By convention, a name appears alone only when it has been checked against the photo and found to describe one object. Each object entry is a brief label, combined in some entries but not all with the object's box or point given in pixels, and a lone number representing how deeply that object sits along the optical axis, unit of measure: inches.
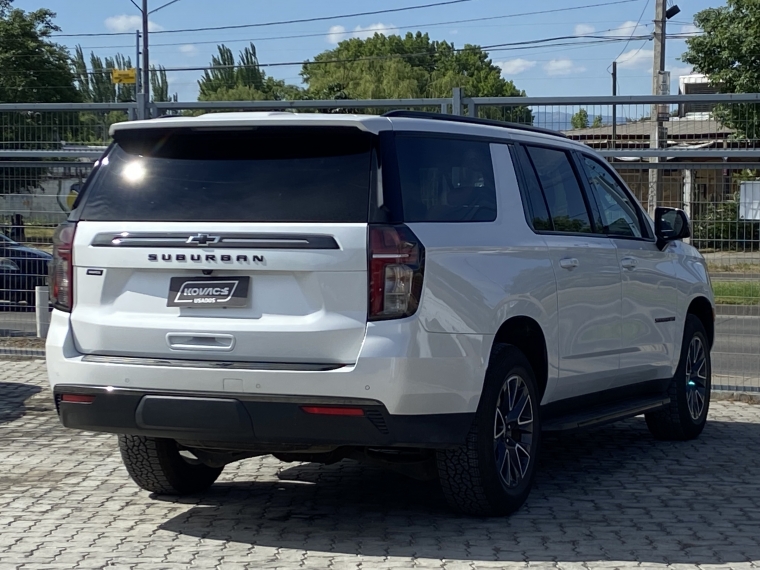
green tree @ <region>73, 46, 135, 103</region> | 3641.7
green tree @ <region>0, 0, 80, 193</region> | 2106.3
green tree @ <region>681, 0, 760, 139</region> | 1112.8
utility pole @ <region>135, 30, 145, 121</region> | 453.4
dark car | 482.3
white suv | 206.4
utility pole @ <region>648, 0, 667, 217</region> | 1213.7
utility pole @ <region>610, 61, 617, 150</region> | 426.3
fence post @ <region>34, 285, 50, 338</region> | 492.4
